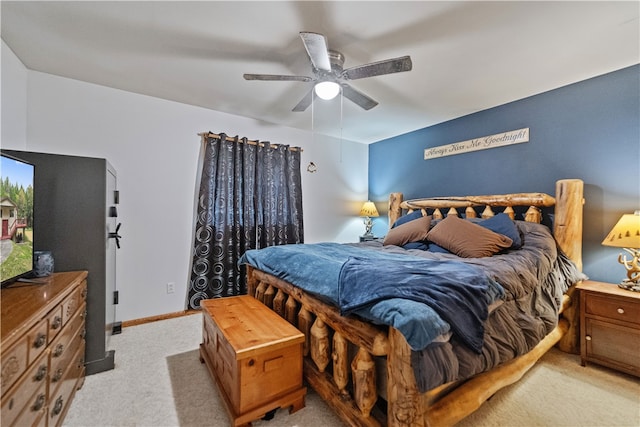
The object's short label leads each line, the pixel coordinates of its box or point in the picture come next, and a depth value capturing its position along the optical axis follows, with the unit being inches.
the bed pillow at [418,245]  106.9
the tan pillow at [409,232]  112.5
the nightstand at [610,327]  72.9
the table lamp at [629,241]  74.5
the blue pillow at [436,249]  99.0
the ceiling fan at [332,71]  63.1
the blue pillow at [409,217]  131.1
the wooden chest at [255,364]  54.9
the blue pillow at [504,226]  90.9
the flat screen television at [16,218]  50.3
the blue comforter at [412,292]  41.0
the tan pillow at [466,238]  87.4
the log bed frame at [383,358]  43.3
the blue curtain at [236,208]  122.5
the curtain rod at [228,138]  124.8
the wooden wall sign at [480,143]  113.5
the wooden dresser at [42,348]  37.3
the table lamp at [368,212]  168.0
